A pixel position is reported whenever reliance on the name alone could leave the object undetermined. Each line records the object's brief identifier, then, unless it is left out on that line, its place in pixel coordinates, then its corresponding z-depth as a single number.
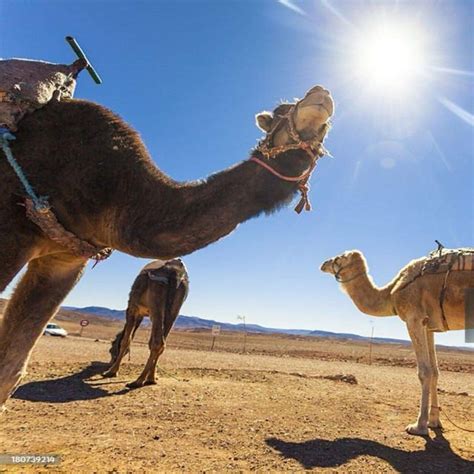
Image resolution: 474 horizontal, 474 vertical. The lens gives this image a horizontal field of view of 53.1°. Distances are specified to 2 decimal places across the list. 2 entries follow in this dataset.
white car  42.50
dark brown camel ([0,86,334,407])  2.92
